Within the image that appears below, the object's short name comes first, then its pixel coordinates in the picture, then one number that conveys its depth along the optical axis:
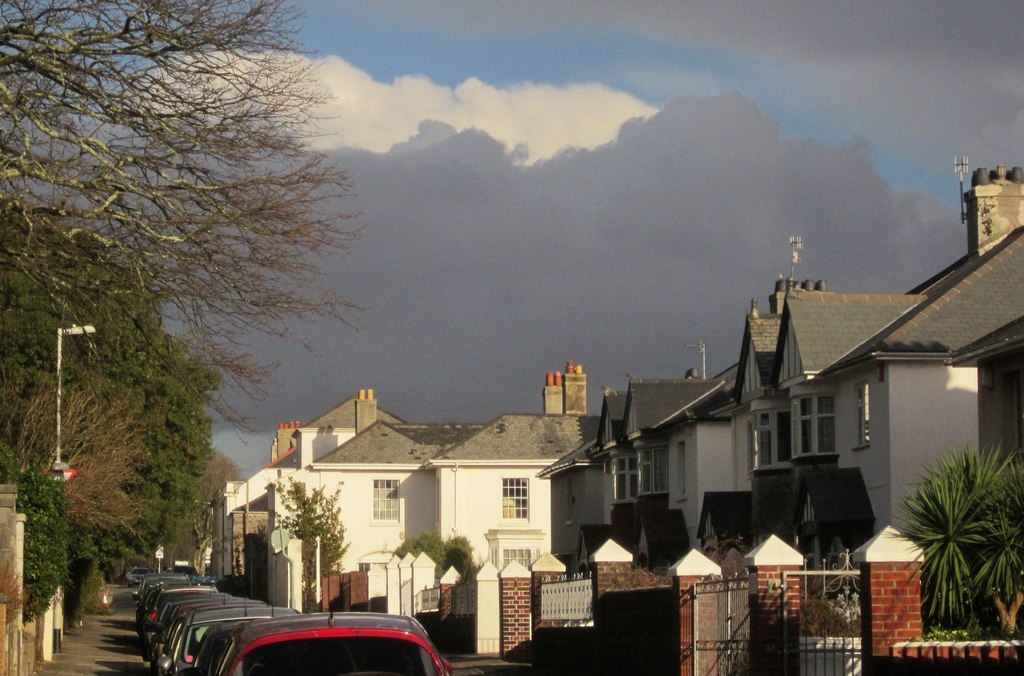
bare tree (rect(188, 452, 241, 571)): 110.69
